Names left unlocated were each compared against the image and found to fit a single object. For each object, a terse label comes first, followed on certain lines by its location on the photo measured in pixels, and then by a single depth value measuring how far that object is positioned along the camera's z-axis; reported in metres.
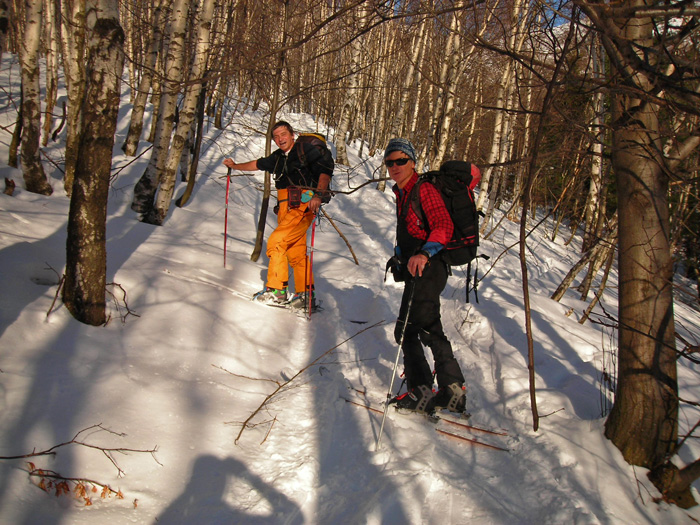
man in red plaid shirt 3.53
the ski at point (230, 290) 4.97
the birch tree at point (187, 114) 7.29
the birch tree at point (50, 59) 10.71
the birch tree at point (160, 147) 7.32
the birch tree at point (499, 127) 13.05
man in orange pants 5.31
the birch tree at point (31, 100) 7.01
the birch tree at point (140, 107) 11.90
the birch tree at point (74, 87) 7.97
